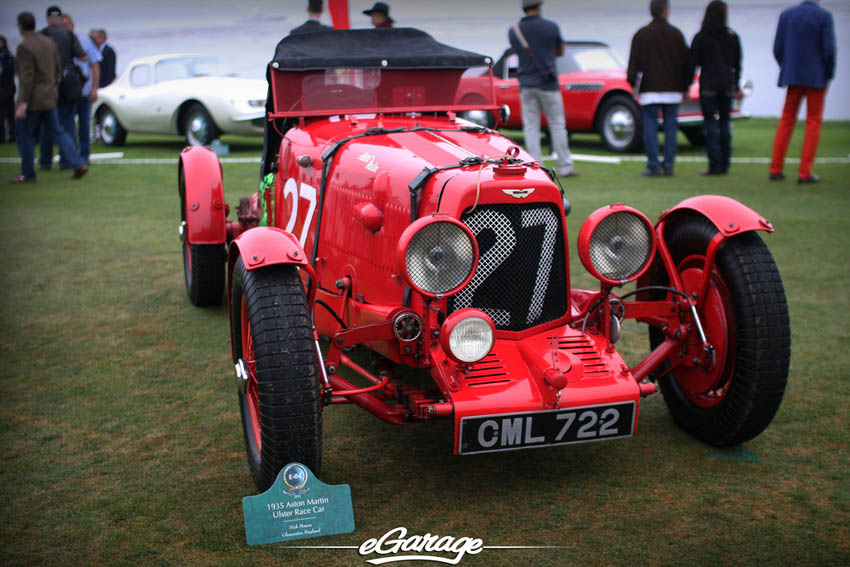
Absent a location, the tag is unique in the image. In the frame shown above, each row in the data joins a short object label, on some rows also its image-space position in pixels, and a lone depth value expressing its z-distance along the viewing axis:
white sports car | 12.62
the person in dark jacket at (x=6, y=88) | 12.98
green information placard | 2.75
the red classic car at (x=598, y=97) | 12.39
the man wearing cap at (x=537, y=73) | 9.61
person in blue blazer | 8.91
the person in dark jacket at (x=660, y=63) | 9.87
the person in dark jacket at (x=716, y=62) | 9.80
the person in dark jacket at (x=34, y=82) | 9.86
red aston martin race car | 2.91
